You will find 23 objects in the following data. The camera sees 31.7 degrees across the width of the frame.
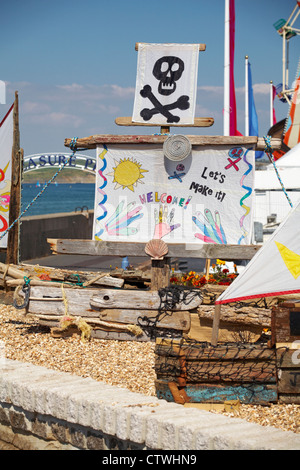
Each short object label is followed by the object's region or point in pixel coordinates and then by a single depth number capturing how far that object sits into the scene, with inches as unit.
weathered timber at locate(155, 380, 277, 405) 230.5
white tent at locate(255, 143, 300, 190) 768.3
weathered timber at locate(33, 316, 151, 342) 314.7
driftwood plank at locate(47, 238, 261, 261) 338.0
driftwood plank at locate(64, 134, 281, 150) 342.6
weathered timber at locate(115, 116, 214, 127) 351.6
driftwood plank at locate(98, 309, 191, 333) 305.0
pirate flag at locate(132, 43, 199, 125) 350.9
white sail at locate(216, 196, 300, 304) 241.1
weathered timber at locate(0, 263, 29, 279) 363.3
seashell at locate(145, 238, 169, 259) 331.9
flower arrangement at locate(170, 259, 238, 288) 371.2
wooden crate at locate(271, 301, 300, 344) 244.2
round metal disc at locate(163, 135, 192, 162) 341.7
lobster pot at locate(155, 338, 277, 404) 231.3
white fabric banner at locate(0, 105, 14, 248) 421.1
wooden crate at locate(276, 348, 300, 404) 230.4
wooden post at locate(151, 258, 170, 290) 332.8
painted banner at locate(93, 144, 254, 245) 347.9
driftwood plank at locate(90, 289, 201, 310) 311.6
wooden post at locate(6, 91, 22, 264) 413.7
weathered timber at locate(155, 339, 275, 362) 234.8
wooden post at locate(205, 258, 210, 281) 423.7
